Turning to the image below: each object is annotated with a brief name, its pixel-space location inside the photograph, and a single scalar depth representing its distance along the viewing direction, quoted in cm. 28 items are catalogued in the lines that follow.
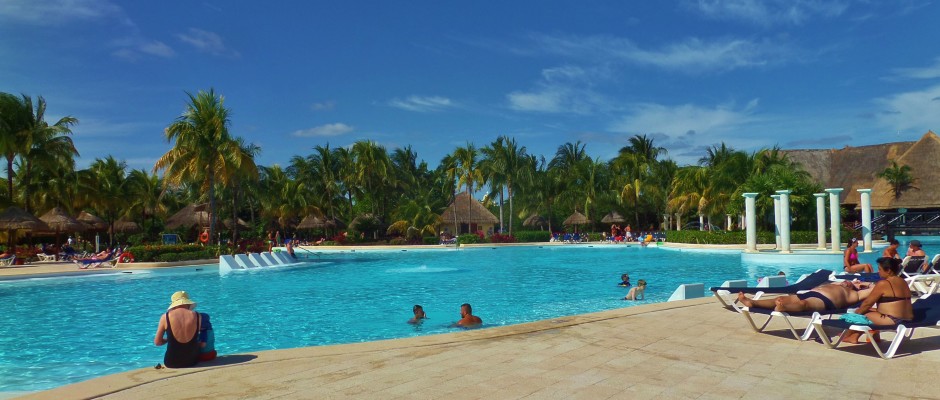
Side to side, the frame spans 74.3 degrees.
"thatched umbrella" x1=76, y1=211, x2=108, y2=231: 3321
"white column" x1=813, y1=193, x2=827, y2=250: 2339
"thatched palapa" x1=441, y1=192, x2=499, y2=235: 4636
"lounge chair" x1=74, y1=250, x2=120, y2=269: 2184
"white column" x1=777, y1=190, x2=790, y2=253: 2252
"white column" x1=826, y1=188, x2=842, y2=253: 2252
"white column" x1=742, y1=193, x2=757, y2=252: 2389
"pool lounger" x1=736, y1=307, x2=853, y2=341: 582
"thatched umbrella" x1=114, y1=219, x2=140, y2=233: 3912
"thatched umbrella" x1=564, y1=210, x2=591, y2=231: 4525
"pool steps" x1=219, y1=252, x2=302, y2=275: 2155
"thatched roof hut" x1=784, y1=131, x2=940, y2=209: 3678
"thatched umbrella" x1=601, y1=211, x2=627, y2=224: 4509
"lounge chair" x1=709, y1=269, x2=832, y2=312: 707
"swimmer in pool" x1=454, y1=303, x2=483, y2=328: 986
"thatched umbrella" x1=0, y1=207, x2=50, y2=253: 2450
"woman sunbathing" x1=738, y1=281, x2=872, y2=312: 608
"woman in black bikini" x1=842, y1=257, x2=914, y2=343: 558
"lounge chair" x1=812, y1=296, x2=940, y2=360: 523
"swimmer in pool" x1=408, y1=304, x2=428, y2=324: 1056
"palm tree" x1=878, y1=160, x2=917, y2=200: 3684
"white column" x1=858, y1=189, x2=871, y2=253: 2417
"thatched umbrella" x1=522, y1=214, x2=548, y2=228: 4872
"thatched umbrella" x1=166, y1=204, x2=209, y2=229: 3603
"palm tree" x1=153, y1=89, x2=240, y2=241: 2566
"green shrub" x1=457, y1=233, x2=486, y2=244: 3894
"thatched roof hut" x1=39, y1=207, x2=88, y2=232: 2777
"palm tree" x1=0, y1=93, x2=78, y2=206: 2616
